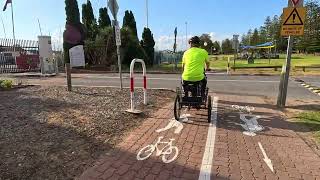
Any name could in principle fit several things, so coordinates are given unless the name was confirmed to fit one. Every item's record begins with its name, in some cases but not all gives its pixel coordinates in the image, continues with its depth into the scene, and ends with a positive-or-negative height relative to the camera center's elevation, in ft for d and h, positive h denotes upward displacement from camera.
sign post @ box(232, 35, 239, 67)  55.92 +7.98
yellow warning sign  18.13 +4.39
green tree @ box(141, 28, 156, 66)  68.59 +9.11
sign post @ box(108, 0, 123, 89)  21.02 +5.82
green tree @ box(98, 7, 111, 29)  62.19 +15.54
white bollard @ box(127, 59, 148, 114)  15.43 -2.40
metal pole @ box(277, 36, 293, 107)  18.71 -0.96
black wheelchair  14.84 -2.11
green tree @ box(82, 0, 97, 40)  61.98 +16.24
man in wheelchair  14.87 -0.08
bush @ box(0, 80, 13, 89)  23.06 -1.85
